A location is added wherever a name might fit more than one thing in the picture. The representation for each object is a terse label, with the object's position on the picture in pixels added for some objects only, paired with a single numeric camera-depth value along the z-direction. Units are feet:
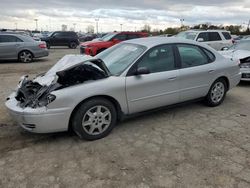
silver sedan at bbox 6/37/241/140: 9.59
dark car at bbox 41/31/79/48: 65.69
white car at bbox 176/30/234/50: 32.48
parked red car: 34.21
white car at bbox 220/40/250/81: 19.68
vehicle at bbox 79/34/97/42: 102.66
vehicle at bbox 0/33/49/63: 33.98
